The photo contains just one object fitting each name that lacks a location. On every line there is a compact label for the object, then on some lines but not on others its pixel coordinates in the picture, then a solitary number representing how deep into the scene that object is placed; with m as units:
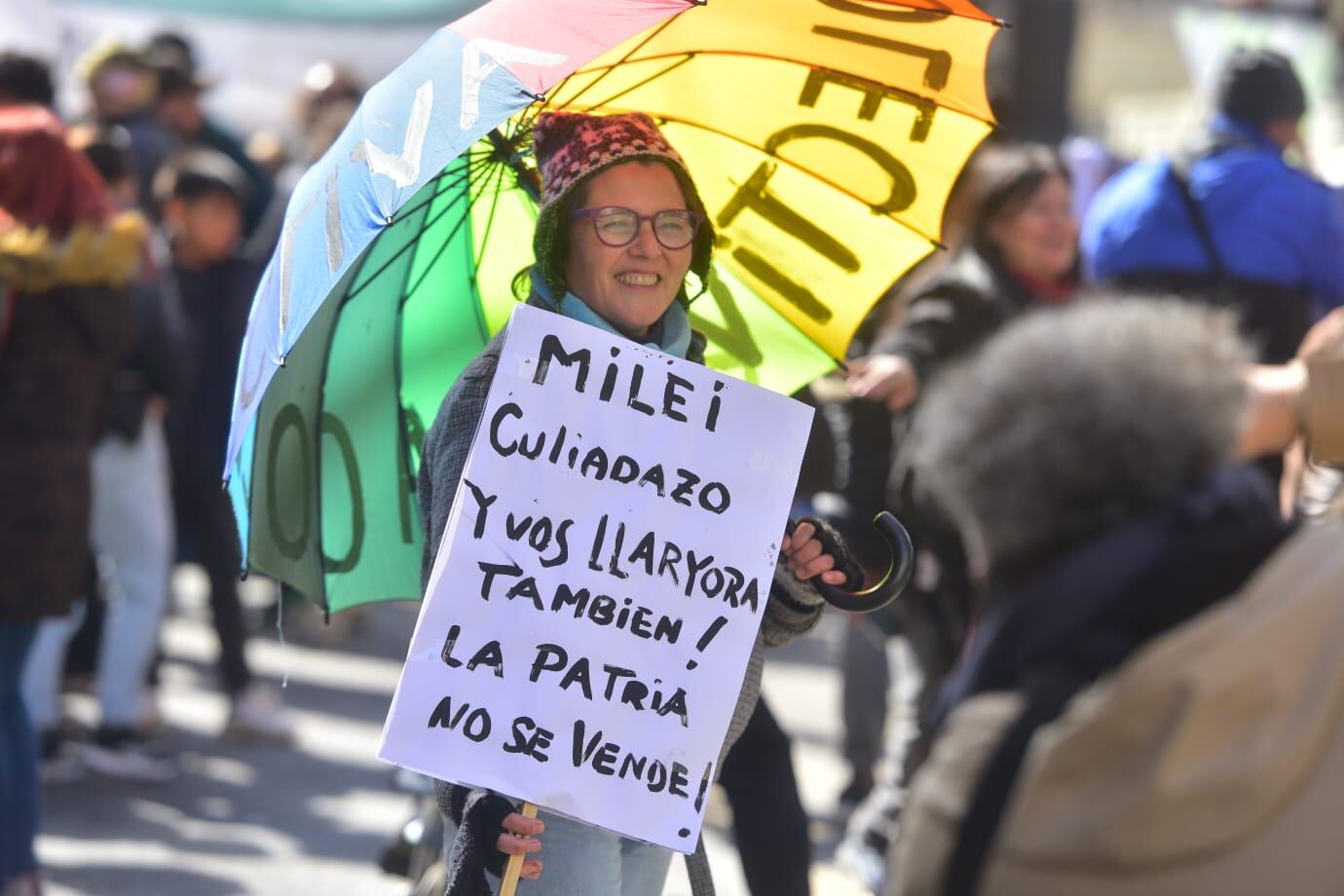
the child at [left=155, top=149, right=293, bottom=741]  6.98
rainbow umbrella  3.58
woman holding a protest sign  3.25
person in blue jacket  5.54
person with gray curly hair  1.79
